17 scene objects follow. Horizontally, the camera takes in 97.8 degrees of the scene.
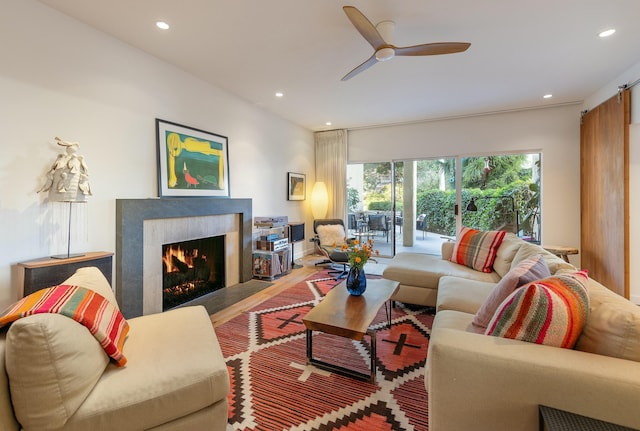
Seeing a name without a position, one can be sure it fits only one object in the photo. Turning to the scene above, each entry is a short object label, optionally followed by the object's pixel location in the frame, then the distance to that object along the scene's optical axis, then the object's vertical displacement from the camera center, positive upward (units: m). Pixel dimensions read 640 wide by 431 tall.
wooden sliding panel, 3.34 +0.28
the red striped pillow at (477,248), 3.15 -0.41
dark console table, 1.98 -0.40
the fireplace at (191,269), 3.30 -0.70
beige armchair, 1.02 -0.71
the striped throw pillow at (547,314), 1.18 -0.43
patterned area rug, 1.60 -1.14
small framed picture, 5.48 +0.59
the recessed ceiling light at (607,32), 2.57 +1.69
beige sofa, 0.98 -0.61
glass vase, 2.49 -0.60
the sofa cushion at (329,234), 5.03 -0.36
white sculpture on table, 2.14 +0.29
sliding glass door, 5.05 +0.31
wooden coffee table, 1.87 -0.74
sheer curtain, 6.14 +1.09
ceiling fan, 2.24 +1.44
